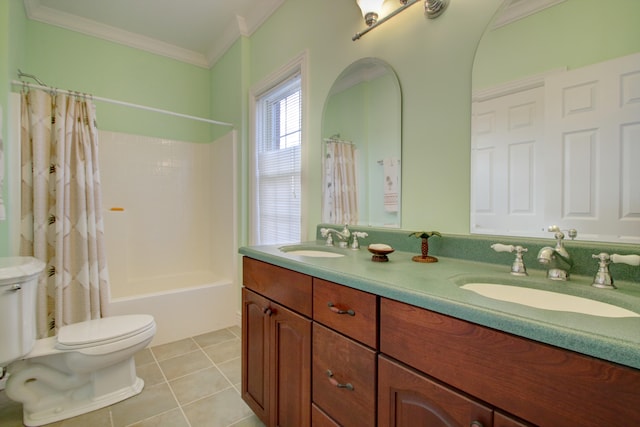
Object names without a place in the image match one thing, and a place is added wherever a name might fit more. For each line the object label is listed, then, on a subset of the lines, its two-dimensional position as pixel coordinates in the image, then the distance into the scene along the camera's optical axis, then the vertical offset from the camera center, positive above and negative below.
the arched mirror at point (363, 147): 1.41 +0.34
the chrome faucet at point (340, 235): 1.56 -0.14
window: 2.10 +0.37
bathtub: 2.22 -0.78
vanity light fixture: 1.19 +0.91
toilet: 1.31 -0.76
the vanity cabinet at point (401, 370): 0.47 -0.37
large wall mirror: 0.81 +0.28
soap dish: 1.12 -0.17
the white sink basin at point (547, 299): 0.69 -0.25
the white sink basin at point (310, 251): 1.49 -0.22
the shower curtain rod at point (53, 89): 1.81 +0.82
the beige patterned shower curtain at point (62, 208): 1.88 +0.02
